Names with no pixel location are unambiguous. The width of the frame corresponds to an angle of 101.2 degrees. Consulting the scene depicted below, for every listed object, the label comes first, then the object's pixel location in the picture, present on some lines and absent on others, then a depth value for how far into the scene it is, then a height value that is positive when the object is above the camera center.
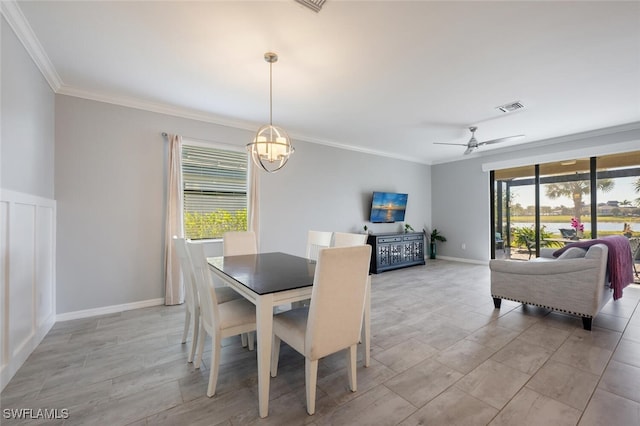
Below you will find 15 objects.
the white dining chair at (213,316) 1.76 -0.74
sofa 2.68 -0.76
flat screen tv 5.88 +0.18
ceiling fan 4.32 +1.17
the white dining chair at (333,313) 1.56 -0.62
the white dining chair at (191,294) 2.16 -0.68
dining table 1.58 -0.47
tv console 5.40 -0.79
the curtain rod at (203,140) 3.57 +1.10
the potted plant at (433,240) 6.94 -0.68
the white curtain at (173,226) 3.49 -0.16
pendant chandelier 2.46 +0.65
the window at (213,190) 3.84 +0.37
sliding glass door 4.55 +0.23
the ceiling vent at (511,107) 3.50 +1.47
